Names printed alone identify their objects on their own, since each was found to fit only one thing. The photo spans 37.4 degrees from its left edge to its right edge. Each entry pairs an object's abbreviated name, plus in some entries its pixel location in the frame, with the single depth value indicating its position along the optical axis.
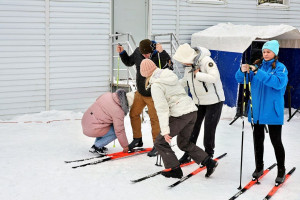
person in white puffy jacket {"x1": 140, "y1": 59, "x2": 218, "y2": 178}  5.05
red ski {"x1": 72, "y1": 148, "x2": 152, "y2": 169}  6.00
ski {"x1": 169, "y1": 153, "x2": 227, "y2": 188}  5.12
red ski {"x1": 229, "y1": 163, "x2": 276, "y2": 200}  4.81
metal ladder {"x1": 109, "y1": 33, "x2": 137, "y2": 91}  10.11
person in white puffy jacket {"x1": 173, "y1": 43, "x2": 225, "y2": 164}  5.36
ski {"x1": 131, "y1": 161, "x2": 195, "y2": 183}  5.27
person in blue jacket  4.81
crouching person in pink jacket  6.13
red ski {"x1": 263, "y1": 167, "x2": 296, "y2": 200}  4.77
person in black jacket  6.47
